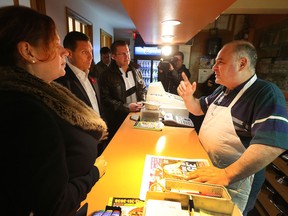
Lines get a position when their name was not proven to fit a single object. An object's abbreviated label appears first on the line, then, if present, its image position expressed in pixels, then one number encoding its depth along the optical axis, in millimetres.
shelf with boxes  1580
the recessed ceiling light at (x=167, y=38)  1637
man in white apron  801
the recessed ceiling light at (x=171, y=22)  1032
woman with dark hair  457
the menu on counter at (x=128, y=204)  653
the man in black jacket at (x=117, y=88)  2053
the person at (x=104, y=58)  3609
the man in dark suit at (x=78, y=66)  1374
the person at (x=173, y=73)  2955
